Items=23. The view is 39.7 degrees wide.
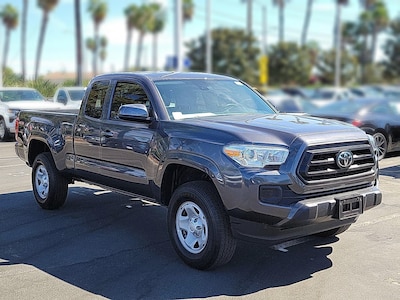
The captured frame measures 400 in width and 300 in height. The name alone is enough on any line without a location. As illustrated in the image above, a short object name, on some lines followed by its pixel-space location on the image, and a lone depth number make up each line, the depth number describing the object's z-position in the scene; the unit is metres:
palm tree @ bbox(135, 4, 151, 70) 71.31
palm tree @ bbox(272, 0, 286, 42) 58.84
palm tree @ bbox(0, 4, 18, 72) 75.56
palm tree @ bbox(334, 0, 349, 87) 39.47
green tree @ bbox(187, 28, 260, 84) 46.75
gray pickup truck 4.83
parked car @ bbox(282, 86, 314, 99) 36.10
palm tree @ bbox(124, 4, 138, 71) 71.56
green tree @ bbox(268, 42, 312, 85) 48.41
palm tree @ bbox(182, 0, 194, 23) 71.38
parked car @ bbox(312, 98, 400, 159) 12.31
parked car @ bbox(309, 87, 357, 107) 32.88
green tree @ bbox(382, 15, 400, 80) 44.59
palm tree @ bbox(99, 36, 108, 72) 108.91
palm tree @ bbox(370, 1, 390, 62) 60.97
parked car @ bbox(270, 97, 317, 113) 23.05
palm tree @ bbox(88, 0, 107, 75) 73.00
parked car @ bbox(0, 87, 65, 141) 17.69
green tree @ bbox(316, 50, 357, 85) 50.53
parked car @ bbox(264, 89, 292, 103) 35.41
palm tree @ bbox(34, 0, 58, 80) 55.00
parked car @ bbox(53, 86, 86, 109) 19.94
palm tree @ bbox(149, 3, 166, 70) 71.88
